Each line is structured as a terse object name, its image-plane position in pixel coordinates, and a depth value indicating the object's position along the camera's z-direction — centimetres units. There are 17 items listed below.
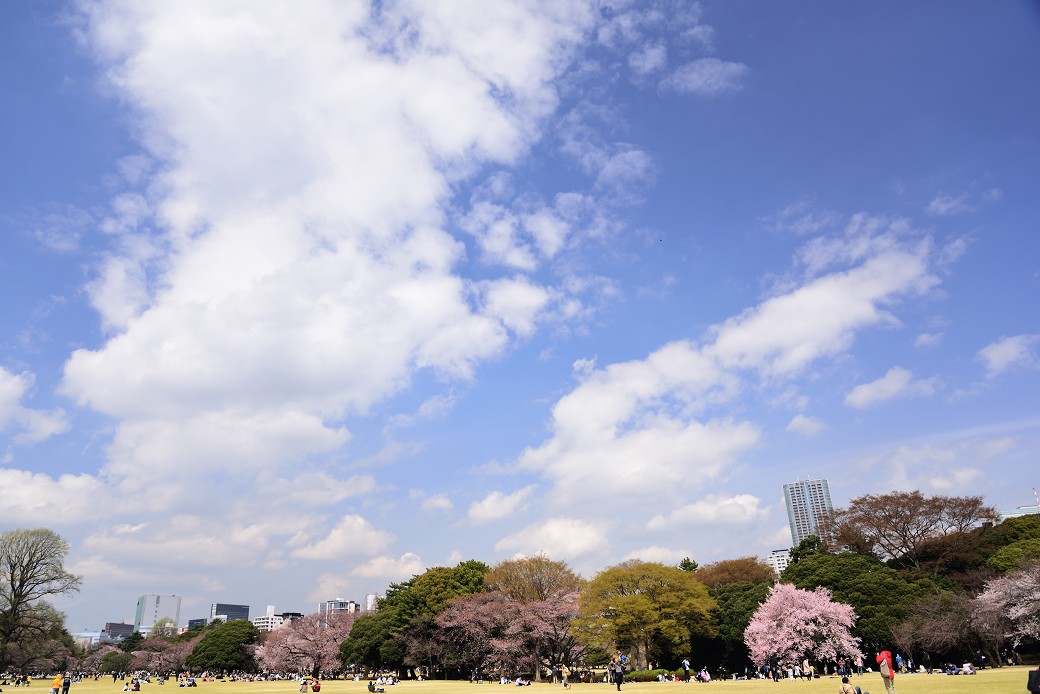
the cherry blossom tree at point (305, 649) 8550
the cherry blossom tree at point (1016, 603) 3875
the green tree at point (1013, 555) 4622
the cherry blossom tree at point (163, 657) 10525
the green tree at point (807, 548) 6909
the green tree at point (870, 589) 4841
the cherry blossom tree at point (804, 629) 4738
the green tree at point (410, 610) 6719
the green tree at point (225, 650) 9062
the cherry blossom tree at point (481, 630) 5931
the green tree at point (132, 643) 12603
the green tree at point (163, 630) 12062
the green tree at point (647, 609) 5222
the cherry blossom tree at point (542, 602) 5691
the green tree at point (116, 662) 11125
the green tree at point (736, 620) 5606
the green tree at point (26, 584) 6062
